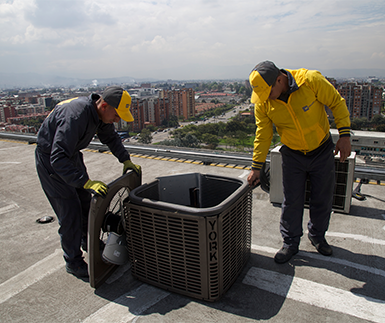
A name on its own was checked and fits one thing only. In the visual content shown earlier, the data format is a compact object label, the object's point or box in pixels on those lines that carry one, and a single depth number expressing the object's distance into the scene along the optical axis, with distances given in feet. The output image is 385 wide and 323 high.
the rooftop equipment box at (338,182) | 10.98
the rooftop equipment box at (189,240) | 6.32
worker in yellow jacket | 7.71
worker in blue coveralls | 7.02
